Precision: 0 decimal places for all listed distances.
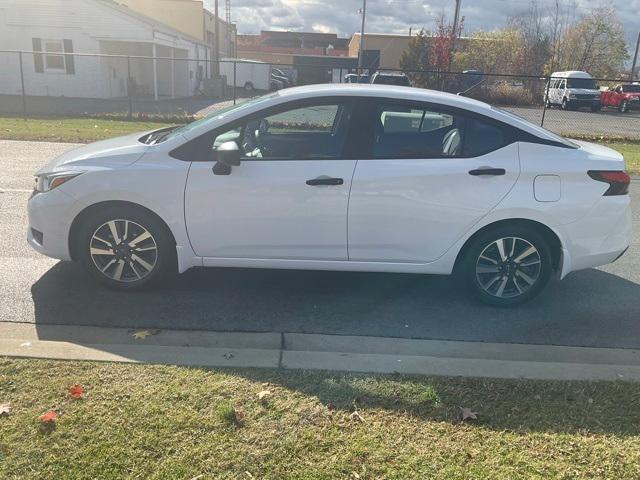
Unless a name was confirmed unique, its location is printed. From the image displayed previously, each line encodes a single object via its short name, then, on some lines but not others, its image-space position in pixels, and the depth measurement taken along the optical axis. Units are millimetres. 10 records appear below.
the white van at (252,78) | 42403
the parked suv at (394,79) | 22250
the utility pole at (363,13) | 38769
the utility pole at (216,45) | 39688
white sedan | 4254
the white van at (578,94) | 34125
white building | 27641
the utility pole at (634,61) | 50625
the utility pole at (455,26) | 34166
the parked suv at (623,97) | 35781
